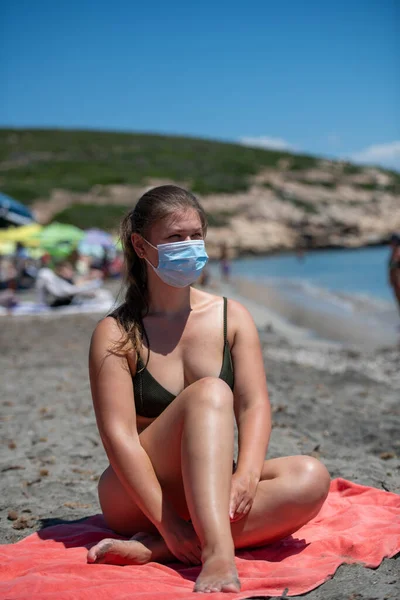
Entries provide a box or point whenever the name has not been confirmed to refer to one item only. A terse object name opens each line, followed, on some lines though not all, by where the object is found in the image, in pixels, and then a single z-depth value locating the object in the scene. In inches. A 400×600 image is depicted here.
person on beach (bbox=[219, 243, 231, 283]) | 1037.8
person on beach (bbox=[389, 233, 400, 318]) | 406.6
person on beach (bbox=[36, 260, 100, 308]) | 544.4
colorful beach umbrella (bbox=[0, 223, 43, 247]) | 828.6
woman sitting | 100.8
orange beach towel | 95.7
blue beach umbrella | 753.1
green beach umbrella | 825.5
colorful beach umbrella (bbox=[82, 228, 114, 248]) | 870.4
